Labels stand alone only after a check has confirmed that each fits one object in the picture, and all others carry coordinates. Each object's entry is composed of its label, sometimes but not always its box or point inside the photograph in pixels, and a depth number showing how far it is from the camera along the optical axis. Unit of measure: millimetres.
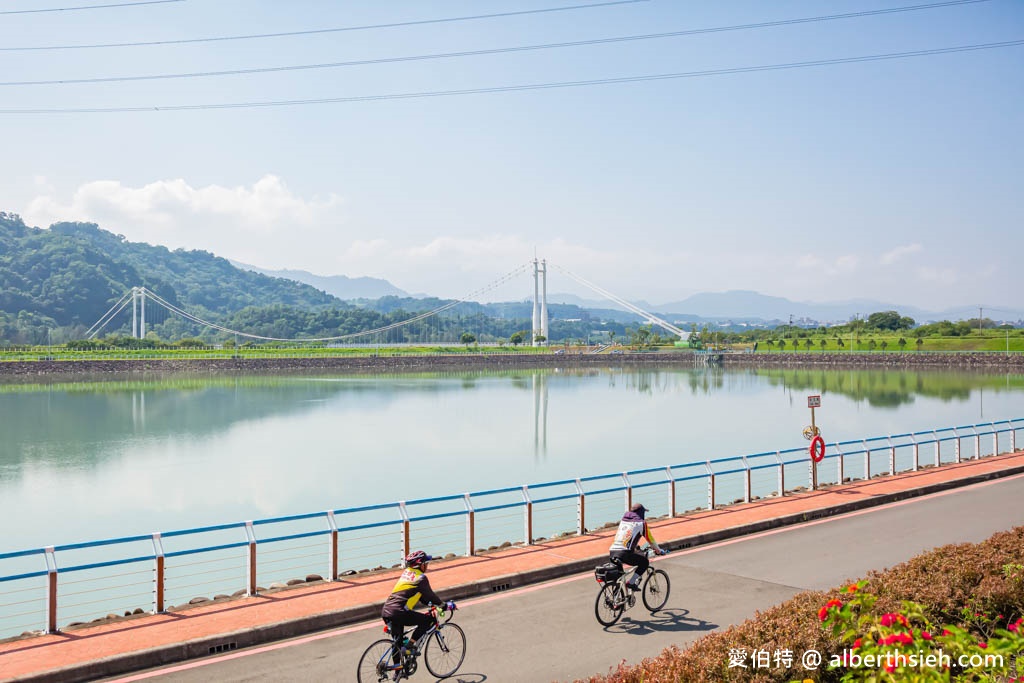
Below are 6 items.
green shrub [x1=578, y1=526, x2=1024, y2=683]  6910
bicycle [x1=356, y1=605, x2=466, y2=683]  8602
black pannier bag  10727
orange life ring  21339
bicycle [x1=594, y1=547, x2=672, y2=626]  10750
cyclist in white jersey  10977
